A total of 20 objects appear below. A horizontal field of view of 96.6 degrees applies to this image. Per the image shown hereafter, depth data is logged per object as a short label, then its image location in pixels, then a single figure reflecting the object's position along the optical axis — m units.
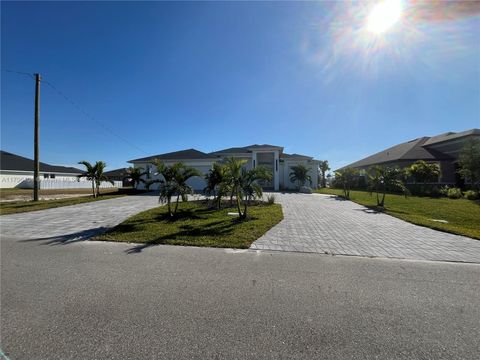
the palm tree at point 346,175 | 17.95
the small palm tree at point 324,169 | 37.69
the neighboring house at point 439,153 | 22.56
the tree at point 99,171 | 16.92
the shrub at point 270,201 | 12.73
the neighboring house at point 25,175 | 27.51
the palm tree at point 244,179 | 8.66
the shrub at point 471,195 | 15.94
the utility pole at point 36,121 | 13.91
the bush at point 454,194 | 16.93
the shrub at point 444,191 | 18.67
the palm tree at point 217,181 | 9.55
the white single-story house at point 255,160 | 22.81
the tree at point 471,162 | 16.61
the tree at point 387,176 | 13.05
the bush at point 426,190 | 19.05
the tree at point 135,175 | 21.94
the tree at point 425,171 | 19.80
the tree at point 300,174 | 23.62
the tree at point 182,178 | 8.48
